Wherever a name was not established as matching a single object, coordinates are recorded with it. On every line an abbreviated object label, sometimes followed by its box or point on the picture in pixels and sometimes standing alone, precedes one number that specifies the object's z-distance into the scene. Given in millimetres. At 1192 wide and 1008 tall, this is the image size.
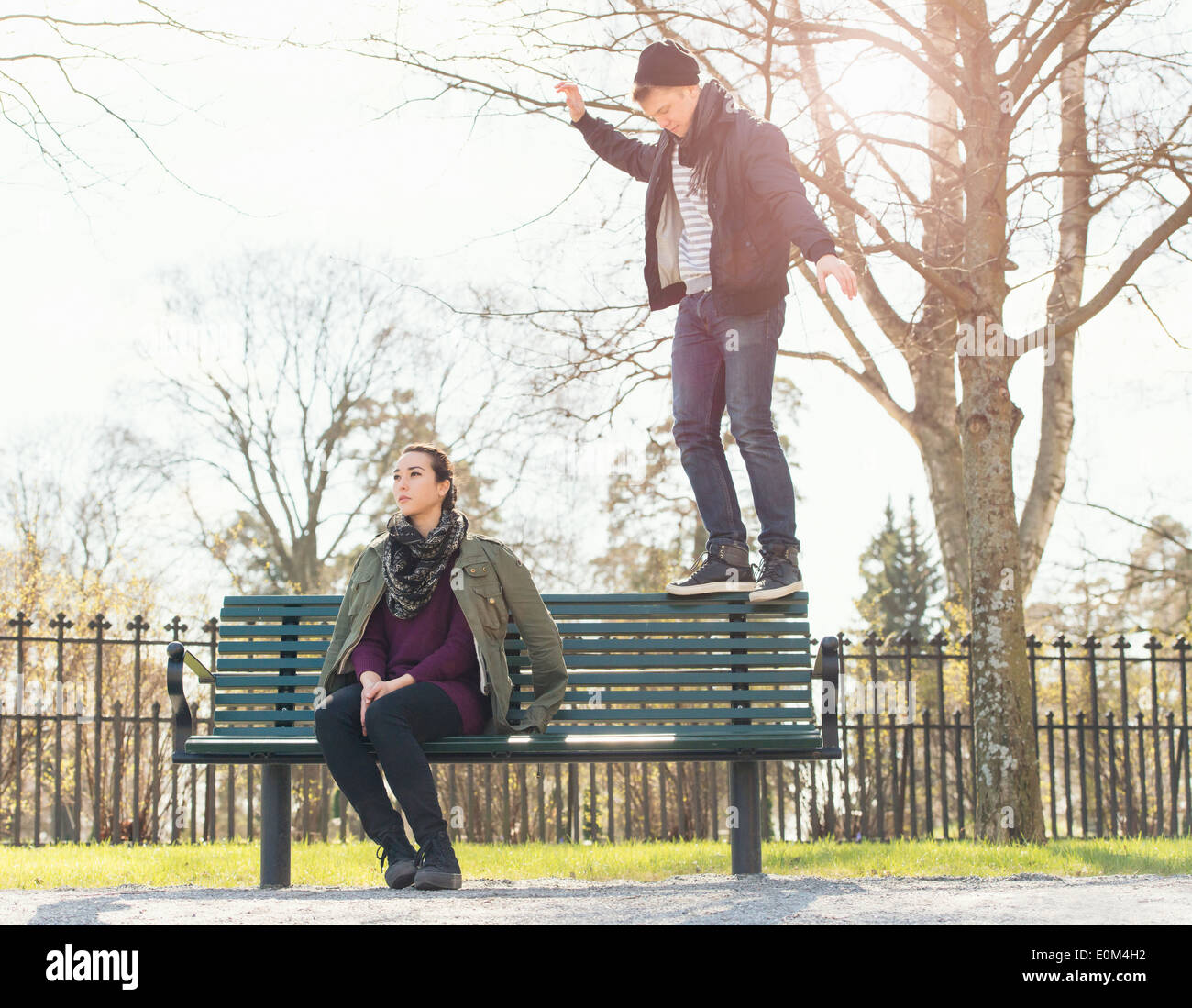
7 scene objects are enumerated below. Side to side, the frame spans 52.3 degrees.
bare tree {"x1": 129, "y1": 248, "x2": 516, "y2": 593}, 21875
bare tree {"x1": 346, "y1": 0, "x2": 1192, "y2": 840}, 7832
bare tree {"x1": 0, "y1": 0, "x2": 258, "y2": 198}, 7121
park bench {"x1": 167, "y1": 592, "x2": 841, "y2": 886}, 4965
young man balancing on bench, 4852
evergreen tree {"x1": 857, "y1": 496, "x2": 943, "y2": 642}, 47156
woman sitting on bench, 4312
